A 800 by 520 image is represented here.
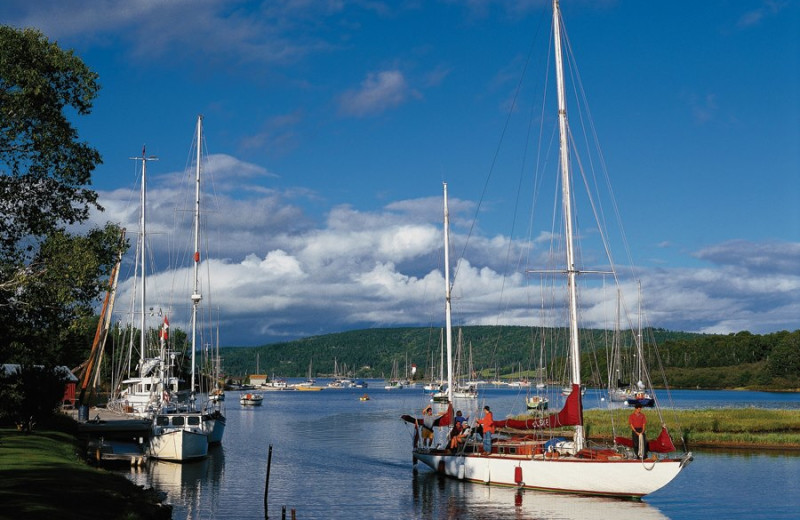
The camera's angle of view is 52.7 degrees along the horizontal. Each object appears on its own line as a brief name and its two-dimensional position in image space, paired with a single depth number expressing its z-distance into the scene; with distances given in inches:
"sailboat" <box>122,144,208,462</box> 2128.4
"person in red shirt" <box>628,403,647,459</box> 1525.6
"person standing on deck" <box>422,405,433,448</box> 2062.0
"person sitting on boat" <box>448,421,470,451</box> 1897.1
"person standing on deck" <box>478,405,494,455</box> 1779.0
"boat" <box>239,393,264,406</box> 6407.5
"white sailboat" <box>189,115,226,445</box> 2434.8
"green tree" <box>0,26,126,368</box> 1151.0
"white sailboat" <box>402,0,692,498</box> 1536.7
